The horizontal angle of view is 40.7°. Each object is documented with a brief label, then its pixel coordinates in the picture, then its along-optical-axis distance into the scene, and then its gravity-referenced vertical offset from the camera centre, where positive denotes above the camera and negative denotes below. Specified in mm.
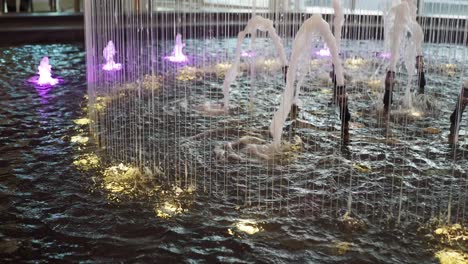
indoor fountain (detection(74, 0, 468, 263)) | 5223 -1483
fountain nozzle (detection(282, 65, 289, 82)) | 8227 -748
